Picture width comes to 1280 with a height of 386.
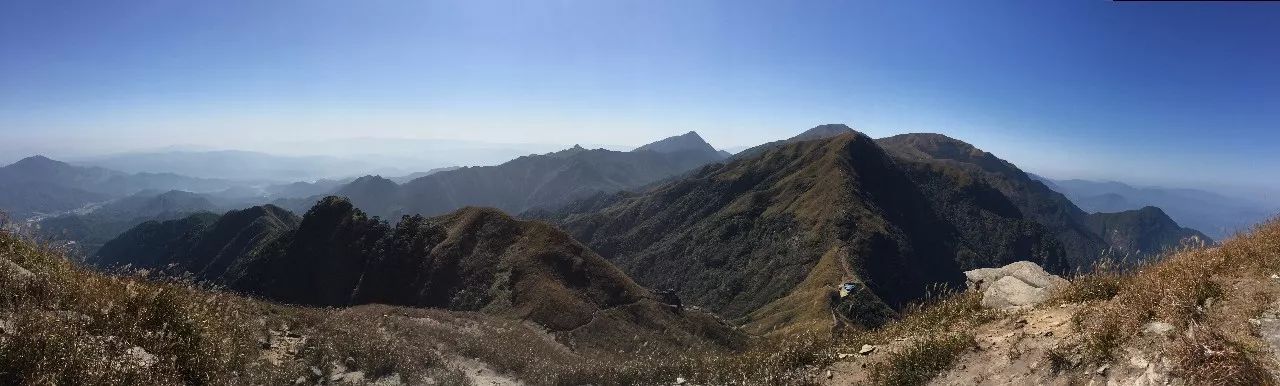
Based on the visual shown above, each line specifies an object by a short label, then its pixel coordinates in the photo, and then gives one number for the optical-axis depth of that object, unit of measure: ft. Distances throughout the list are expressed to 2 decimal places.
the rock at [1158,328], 19.84
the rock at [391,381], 32.89
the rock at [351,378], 31.87
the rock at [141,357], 19.91
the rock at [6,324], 19.31
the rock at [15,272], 23.91
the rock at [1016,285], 32.17
